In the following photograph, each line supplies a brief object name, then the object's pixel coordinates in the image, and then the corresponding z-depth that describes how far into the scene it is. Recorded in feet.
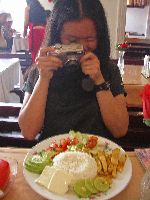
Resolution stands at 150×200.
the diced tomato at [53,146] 3.01
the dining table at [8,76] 9.20
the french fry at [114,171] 2.66
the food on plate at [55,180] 2.39
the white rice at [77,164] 2.56
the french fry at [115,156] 2.76
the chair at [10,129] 4.66
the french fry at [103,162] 2.69
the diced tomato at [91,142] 3.07
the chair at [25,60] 13.25
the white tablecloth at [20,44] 16.11
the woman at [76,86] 3.53
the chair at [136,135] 5.39
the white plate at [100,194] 2.37
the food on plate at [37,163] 2.64
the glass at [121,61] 7.93
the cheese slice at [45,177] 2.44
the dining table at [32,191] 2.45
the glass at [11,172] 2.40
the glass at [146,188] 2.26
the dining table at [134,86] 6.83
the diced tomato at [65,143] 3.01
